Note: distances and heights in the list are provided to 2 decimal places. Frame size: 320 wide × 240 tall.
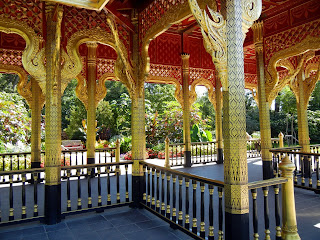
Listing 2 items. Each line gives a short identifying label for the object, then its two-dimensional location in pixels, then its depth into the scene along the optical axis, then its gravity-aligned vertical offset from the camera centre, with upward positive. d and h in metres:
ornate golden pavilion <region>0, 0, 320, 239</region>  2.25 +1.44
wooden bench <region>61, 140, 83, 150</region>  15.44 -0.75
